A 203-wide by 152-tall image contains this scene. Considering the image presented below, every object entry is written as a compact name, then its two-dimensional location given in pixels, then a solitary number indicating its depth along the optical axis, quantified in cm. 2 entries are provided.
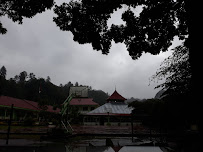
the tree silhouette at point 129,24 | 654
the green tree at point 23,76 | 12138
